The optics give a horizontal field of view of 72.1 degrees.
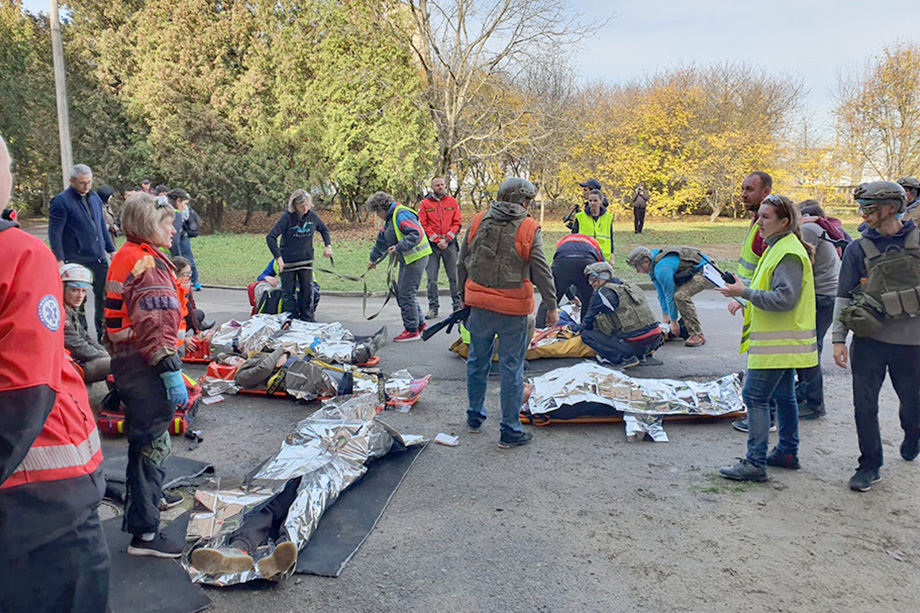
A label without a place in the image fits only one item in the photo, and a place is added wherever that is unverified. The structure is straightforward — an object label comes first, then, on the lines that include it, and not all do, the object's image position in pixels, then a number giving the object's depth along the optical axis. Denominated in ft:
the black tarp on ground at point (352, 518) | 10.68
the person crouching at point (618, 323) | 21.93
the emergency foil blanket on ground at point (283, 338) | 21.63
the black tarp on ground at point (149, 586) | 9.53
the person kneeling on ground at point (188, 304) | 20.86
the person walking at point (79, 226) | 23.44
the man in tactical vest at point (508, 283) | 15.52
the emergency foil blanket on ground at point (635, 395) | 17.16
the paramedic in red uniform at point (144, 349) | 10.28
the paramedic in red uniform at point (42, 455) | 5.07
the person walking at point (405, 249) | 26.11
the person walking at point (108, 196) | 32.48
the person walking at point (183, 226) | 32.91
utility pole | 39.32
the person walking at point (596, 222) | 29.45
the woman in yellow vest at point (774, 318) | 12.84
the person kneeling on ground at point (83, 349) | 16.71
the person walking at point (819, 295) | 17.57
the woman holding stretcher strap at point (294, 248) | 26.78
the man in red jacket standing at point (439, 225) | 30.48
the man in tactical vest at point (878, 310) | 12.74
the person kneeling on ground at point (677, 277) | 24.25
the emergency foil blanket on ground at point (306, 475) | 10.62
